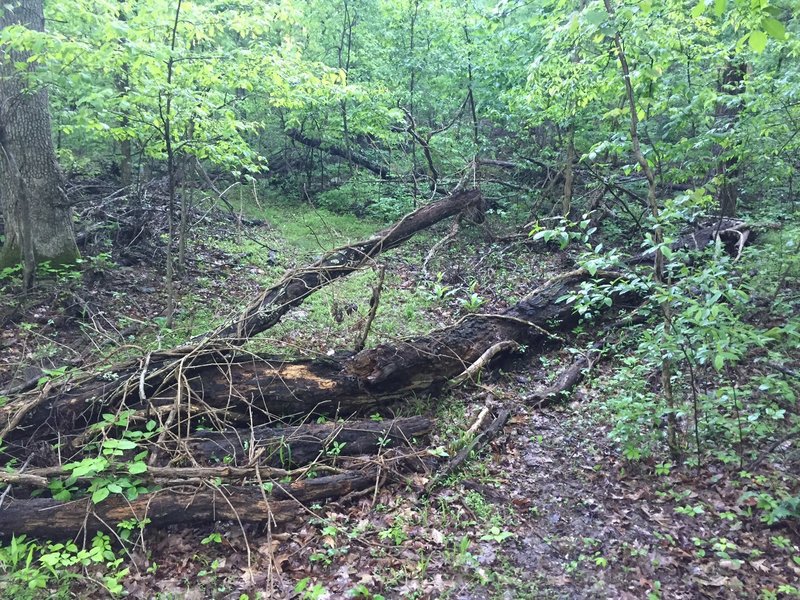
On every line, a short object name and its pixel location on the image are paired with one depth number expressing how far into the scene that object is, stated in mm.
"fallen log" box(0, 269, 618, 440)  4348
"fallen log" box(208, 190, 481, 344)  5539
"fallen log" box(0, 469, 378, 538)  3586
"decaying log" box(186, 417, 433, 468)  4309
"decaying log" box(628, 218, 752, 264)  7600
